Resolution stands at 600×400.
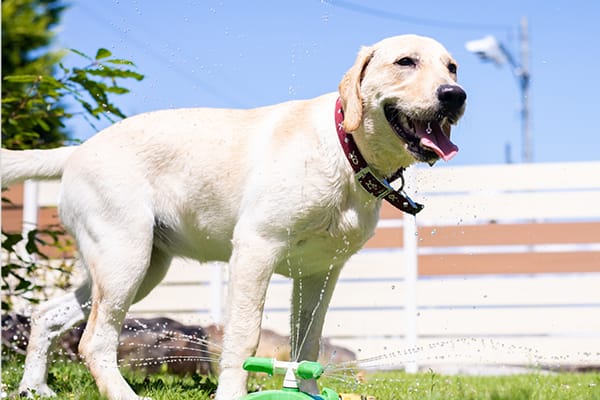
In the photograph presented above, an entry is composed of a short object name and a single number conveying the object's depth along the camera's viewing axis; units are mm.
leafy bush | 5207
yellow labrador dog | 3393
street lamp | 9680
